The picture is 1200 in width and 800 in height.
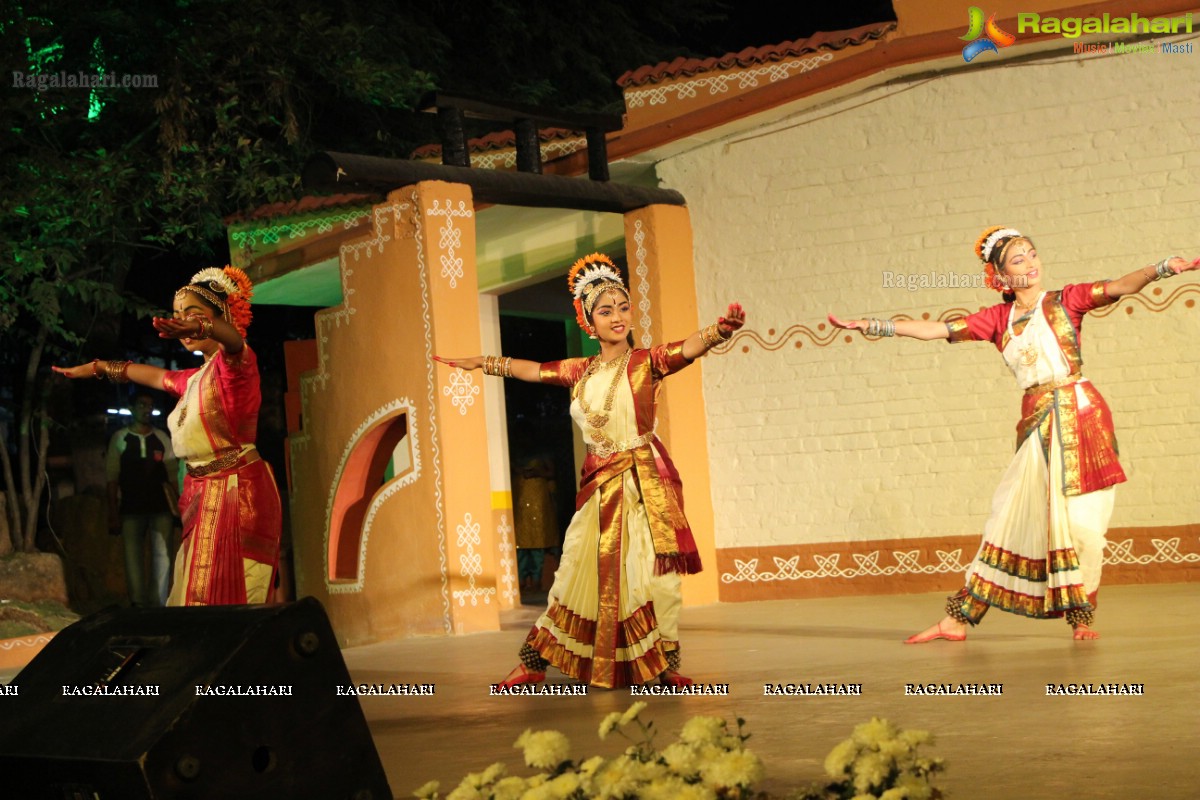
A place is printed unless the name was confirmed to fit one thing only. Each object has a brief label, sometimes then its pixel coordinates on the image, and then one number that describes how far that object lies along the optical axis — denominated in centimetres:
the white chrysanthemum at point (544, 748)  254
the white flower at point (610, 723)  254
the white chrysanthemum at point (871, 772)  237
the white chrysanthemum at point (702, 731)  248
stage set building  862
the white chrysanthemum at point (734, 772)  235
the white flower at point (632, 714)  254
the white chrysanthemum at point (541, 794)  238
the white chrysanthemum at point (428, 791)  254
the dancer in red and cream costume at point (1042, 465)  628
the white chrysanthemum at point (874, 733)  241
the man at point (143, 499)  1061
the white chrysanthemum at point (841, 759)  242
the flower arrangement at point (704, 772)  236
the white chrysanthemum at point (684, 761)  244
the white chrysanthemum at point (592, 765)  245
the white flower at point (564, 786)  239
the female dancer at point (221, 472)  564
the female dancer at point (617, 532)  575
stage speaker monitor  301
